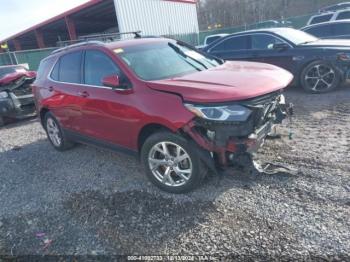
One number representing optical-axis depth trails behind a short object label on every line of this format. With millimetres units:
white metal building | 18516
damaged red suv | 3082
